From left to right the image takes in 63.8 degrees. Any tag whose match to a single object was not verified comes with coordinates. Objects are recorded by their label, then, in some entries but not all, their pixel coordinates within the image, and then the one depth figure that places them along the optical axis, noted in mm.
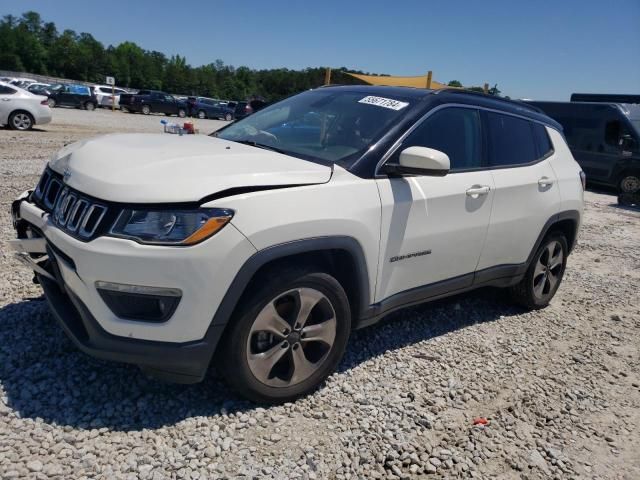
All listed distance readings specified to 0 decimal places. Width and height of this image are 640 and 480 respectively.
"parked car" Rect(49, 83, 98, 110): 29922
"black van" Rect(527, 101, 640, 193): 12391
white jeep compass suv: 2346
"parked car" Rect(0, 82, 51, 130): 14133
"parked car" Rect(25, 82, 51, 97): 27953
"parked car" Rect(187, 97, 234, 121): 35219
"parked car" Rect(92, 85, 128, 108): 33562
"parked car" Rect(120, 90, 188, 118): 32562
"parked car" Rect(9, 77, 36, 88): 29328
